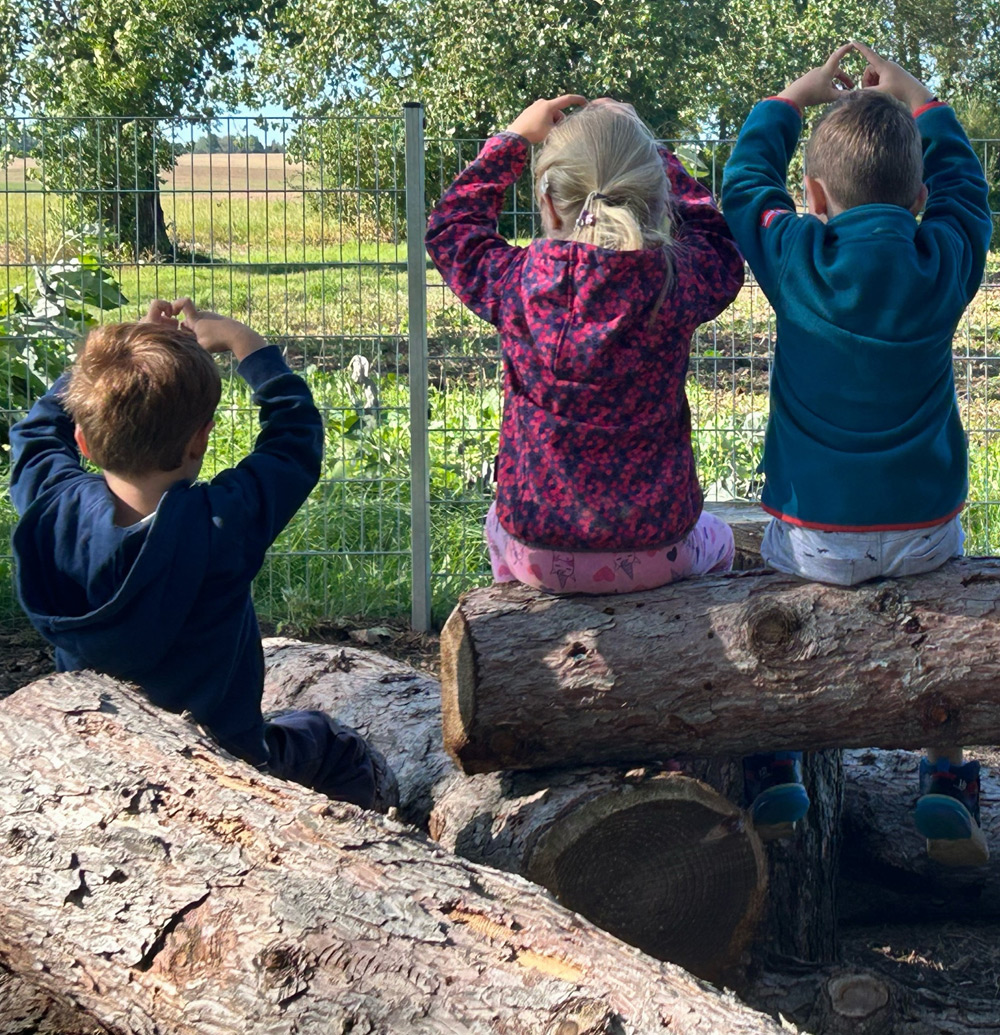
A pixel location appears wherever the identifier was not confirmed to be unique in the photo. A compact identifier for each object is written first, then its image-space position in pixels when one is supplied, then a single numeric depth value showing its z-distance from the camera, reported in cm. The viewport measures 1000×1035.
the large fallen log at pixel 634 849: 299
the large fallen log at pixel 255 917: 196
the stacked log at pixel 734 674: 299
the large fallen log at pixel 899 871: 374
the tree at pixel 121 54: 2367
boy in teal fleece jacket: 301
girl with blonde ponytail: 303
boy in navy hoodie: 275
